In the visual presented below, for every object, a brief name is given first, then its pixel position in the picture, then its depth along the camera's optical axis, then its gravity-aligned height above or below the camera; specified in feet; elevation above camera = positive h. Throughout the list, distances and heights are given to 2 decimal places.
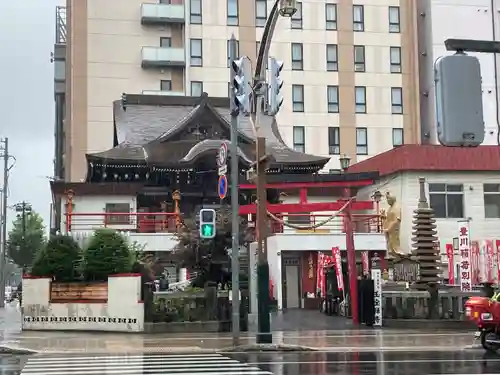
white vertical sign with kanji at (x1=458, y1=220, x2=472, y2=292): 94.73 +1.98
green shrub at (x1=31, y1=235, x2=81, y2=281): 83.10 +1.99
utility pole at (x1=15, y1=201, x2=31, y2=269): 255.09 +23.10
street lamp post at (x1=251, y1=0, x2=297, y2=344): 62.03 +5.18
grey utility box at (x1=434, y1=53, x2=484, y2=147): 25.43 +5.59
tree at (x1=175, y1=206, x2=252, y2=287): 102.58 +3.53
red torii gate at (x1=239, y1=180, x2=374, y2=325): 86.79 +9.33
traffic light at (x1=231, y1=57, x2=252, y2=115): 59.93 +14.81
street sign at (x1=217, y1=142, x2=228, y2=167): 65.05 +10.11
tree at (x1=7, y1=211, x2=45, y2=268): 254.88 +14.88
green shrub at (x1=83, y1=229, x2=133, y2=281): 80.18 +2.14
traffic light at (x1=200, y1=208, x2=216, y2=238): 64.75 +4.51
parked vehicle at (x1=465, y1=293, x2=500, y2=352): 56.39 -3.27
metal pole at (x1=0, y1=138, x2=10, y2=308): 170.09 +14.57
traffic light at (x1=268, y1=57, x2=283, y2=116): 59.57 +14.59
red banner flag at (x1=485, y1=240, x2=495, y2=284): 115.24 +2.56
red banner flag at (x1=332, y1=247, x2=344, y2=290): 96.32 +1.15
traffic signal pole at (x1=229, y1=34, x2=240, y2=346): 63.10 +4.56
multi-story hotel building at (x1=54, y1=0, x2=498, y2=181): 195.62 +55.04
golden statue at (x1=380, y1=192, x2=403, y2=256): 113.70 +6.69
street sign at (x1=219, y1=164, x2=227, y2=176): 64.69 +8.89
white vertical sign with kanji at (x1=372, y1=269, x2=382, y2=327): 82.43 -2.33
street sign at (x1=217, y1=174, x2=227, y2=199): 64.95 +7.62
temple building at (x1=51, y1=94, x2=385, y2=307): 120.88 +14.24
